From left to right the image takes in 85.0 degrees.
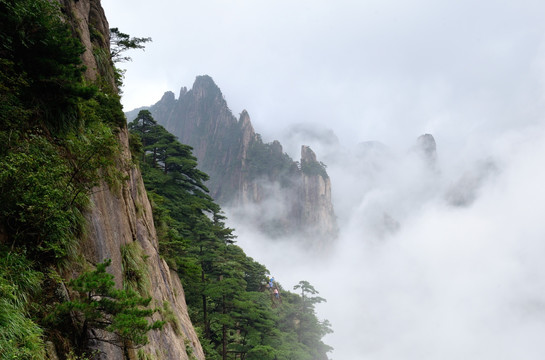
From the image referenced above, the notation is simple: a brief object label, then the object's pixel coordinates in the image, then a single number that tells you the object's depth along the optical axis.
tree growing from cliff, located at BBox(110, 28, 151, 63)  15.21
